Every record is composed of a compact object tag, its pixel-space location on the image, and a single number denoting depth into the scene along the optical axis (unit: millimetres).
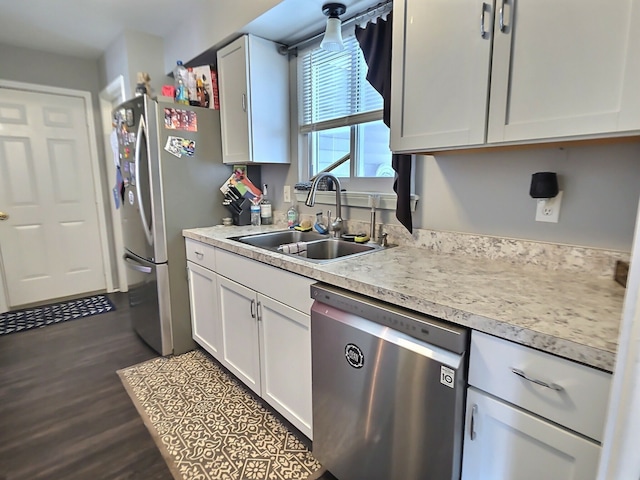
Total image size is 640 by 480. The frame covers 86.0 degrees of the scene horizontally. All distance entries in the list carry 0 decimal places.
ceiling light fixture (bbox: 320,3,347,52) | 1646
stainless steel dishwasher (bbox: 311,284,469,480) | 921
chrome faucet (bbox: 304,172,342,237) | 1885
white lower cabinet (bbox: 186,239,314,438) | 1466
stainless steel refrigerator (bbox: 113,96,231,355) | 2166
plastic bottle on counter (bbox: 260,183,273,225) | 2488
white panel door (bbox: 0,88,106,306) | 3141
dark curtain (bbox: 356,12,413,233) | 1577
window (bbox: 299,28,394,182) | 1905
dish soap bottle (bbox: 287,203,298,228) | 2312
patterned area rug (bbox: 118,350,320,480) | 1471
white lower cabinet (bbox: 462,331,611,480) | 730
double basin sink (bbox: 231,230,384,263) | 1771
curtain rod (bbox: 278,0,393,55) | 1683
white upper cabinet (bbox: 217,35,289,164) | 2139
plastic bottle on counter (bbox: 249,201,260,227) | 2473
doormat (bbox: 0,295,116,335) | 2930
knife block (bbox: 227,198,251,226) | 2470
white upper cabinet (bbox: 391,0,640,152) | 848
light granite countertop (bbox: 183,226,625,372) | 753
